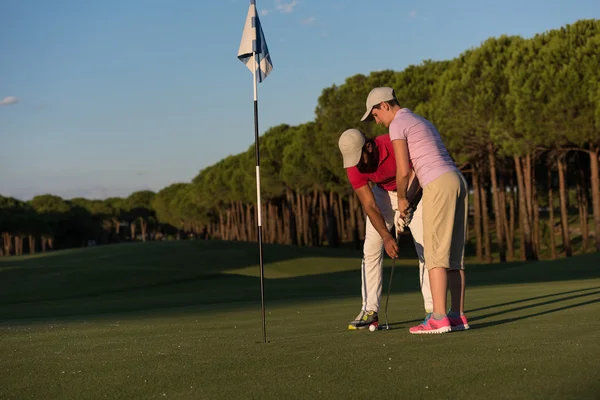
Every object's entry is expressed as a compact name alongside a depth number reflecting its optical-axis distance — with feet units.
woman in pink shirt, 25.95
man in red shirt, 28.17
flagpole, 26.61
